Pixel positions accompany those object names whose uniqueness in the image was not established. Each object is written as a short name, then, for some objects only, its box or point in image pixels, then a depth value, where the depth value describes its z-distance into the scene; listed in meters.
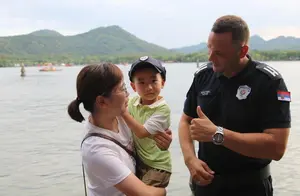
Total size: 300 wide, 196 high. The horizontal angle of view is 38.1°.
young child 2.38
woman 2.00
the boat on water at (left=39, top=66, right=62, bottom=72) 108.07
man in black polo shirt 2.39
